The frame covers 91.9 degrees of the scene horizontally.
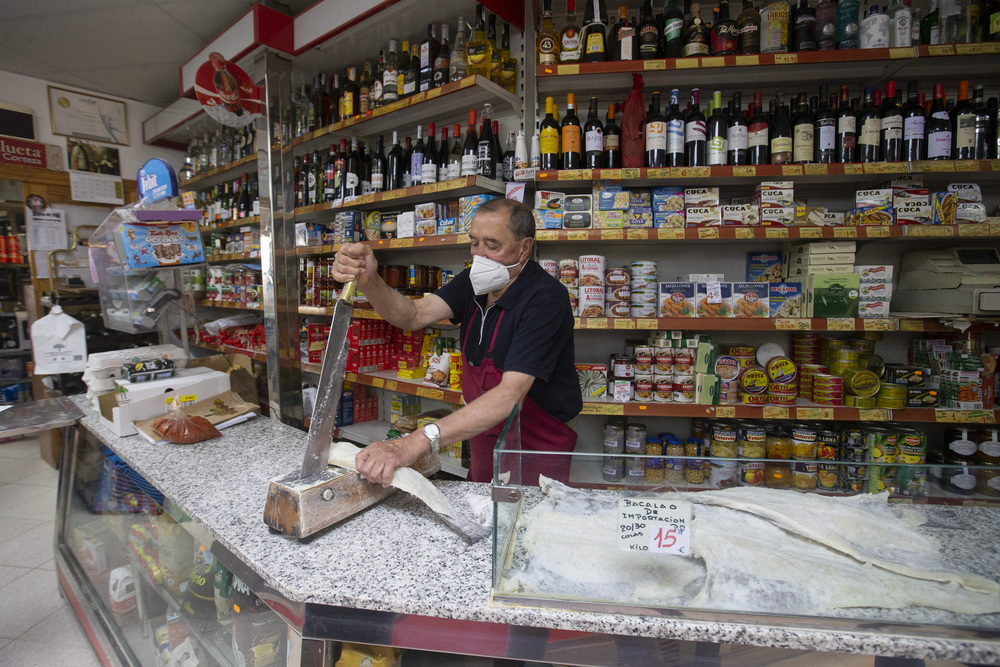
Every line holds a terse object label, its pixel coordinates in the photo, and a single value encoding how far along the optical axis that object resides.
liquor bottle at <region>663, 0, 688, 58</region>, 2.56
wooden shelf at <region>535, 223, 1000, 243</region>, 2.28
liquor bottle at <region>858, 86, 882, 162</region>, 2.38
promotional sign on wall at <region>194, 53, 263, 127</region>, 2.75
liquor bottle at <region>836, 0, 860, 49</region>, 2.40
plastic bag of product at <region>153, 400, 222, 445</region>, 1.79
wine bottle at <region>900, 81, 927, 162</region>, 2.35
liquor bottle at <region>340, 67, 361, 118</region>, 3.45
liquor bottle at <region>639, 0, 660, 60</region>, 2.55
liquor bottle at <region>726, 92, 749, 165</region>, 2.47
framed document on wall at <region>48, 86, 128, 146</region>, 4.89
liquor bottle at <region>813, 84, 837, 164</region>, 2.42
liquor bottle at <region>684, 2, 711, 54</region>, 2.49
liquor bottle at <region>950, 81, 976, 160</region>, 2.30
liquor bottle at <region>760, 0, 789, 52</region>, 2.44
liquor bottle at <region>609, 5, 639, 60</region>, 2.55
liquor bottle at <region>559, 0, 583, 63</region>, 2.58
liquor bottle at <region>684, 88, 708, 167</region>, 2.50
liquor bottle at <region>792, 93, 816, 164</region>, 2.42
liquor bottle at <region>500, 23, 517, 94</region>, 2.90
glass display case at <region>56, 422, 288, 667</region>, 1.31
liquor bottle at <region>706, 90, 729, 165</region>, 2.48
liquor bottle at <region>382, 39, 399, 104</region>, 3.10
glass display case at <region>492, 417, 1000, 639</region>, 0.76
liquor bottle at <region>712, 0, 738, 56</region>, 2.47
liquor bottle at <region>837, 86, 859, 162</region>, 2.41
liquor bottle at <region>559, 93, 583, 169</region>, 2.64
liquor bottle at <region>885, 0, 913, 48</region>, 2.34
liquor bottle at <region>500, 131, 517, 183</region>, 2.93
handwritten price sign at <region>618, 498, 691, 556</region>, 0.81
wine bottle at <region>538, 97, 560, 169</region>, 2.69
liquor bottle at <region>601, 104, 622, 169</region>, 2.65
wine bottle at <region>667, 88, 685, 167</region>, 2.50
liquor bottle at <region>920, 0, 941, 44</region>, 2.38
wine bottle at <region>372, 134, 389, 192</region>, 3.31
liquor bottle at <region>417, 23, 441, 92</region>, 2.96
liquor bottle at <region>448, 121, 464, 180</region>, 2.93
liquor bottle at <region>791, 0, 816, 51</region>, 2.43
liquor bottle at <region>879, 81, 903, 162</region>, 2.37
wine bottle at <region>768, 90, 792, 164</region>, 2.47
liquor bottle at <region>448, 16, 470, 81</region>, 2.83
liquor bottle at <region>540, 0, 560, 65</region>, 2.62
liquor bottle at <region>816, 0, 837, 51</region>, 2.42
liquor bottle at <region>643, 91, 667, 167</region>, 2.51
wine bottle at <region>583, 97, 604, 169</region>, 2.63
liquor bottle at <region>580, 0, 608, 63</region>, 2.58
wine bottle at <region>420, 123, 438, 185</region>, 2.98
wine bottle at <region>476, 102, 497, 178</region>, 2.79
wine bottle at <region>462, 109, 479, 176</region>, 2.79
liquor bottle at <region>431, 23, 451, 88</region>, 2.92
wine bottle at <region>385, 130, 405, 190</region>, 3.37
